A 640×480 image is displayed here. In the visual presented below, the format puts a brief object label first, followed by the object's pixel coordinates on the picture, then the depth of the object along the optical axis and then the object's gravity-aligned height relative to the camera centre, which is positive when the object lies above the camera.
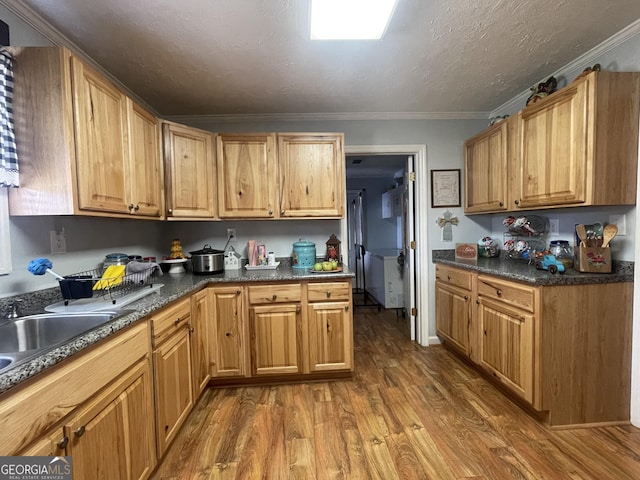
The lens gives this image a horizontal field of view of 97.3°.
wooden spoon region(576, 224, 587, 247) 1.73 -0.04
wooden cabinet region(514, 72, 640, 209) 1.60 +0.52
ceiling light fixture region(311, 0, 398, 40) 1.34 +1.09
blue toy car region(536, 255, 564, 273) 1.72 -0.23
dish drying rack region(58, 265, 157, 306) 1.30 -0.25
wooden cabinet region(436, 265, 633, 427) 1.66 -0.74
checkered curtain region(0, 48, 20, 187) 1.16 +0.46
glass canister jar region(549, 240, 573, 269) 1.94 -0.16
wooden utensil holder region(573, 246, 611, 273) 1.68 -0.20
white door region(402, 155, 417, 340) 2.97 -0.16
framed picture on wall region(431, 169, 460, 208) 2.89 +0.46
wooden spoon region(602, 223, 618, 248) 1.68 -0.04
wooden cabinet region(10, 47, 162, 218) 1.22 +0.46
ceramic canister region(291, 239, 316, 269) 2.47 -0.19
